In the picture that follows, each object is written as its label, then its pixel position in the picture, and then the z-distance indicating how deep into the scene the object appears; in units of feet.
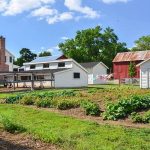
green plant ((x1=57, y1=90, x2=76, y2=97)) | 41.69
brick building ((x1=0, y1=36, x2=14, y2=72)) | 111.49
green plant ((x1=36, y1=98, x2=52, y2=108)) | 32.41
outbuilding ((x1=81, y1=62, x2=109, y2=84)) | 122.24
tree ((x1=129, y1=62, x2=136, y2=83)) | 107.39
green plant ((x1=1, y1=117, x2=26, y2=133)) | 20.81
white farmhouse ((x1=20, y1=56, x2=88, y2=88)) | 95.01
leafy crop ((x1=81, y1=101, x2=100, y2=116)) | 24.94
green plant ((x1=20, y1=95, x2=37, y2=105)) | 36.27
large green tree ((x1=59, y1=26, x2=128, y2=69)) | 159.91
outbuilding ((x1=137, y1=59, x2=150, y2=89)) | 70.59
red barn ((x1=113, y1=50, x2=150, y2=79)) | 111.59
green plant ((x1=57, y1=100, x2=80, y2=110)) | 29.72
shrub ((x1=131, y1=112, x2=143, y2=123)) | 21.16
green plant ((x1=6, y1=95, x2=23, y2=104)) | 39.70
